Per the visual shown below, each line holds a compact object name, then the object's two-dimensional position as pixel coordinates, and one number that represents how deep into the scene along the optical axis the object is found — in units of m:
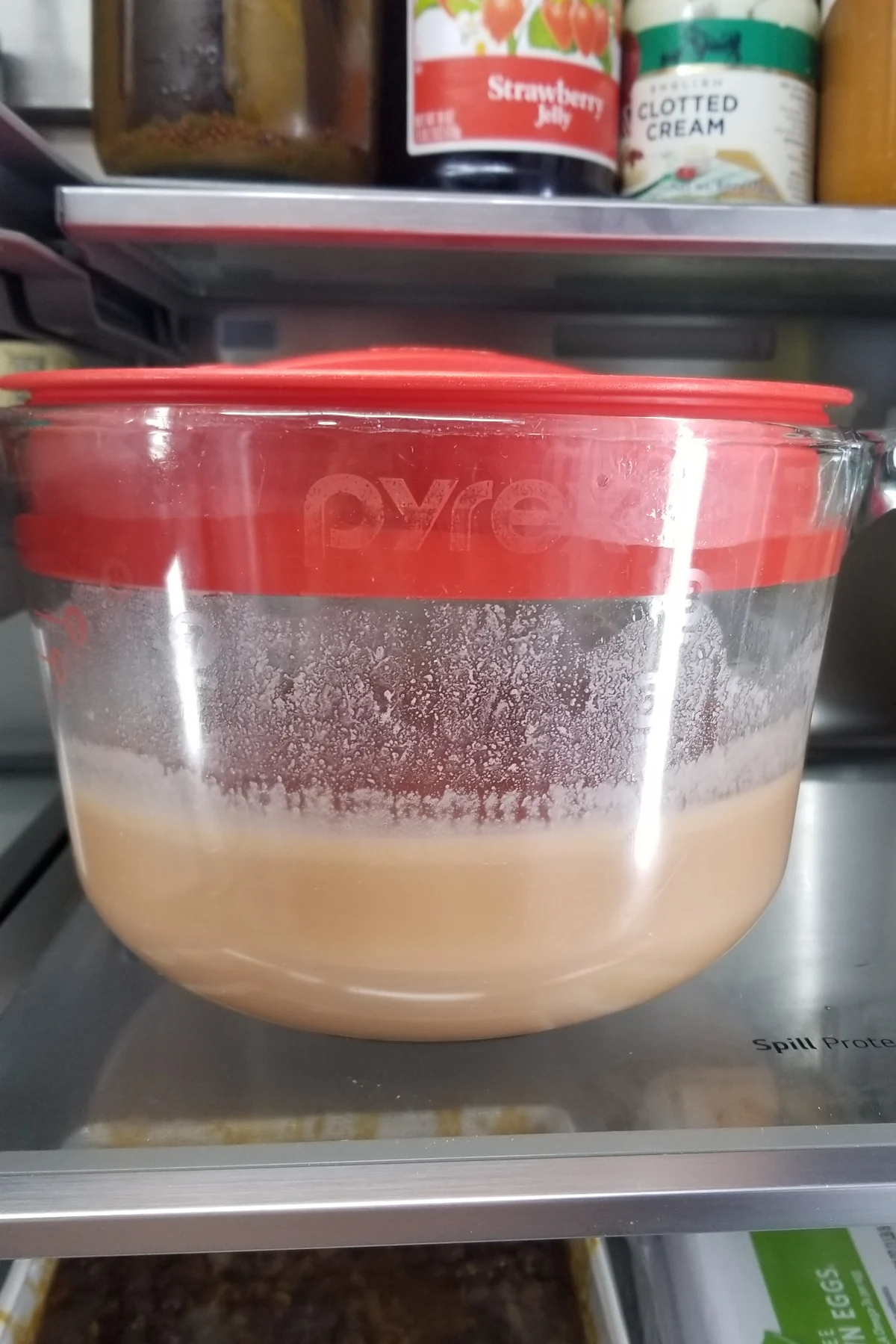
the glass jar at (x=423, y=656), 0.35
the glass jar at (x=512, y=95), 0.52
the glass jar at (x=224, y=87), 0.51
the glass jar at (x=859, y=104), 0.55
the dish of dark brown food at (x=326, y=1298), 0.58
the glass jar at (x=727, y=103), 0.55
